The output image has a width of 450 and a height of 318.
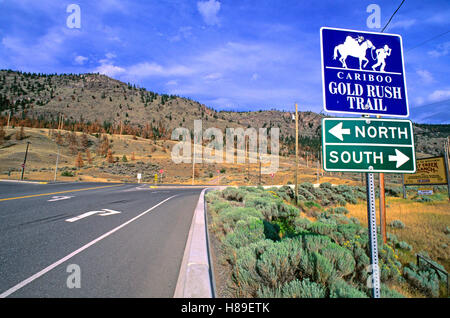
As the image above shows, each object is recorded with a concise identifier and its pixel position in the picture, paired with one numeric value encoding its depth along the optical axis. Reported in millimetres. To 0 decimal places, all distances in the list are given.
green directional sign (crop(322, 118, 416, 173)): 2691
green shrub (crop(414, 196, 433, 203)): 20366
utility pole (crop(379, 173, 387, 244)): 8155
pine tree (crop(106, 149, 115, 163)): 65200
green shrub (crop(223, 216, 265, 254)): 5027
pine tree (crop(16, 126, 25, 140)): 75788
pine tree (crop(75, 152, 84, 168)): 60047
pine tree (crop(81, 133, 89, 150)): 84300
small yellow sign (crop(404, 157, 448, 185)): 18922
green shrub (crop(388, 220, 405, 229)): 11258
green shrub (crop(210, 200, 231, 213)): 10311
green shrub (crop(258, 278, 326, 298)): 2855
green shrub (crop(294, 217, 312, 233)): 7532
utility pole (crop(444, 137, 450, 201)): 16706
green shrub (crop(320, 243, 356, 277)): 3705
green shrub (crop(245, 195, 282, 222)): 9602
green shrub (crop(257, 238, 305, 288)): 3379
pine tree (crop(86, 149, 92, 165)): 64800
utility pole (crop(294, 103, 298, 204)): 19066
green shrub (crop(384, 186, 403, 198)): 27806
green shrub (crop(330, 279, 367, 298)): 2738
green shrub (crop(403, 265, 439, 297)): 4344
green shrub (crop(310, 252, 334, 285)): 3420
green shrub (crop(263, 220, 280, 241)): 6078
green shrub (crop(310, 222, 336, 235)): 6591
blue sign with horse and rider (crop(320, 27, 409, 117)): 3094
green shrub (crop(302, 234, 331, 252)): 4252
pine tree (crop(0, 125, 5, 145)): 70312
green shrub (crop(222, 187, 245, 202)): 16094
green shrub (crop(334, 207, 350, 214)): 15209
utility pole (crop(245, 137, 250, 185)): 57756
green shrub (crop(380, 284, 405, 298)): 3000
